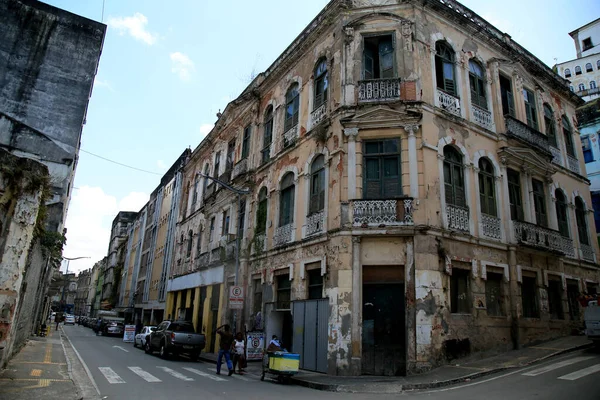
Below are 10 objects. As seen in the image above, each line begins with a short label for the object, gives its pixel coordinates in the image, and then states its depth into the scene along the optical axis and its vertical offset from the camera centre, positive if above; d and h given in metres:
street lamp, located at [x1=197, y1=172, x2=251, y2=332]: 17.57 +2.68
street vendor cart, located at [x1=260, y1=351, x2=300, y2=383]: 11.98 -1.34
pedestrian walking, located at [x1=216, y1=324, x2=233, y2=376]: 14.19 -1.07
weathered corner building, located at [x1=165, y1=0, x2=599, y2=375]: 13.34 +4.52
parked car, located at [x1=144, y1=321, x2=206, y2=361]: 18.48 -1.23
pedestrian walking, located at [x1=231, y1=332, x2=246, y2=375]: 14.42 -1.29
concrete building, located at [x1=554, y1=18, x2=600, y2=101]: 62.56 +39.06
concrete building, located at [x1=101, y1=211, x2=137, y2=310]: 64.44 +8.13
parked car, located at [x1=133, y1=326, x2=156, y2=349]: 23.80 -1.44
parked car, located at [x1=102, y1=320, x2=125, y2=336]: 38.91 -1.65
